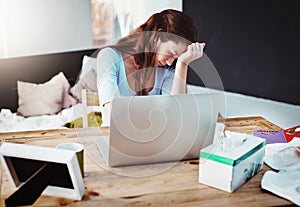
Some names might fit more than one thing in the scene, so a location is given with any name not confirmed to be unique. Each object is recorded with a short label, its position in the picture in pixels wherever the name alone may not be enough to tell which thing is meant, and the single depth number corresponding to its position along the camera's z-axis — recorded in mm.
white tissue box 1059
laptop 1145
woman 1601
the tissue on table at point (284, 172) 1056
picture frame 1016
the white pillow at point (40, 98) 3135
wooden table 1018
